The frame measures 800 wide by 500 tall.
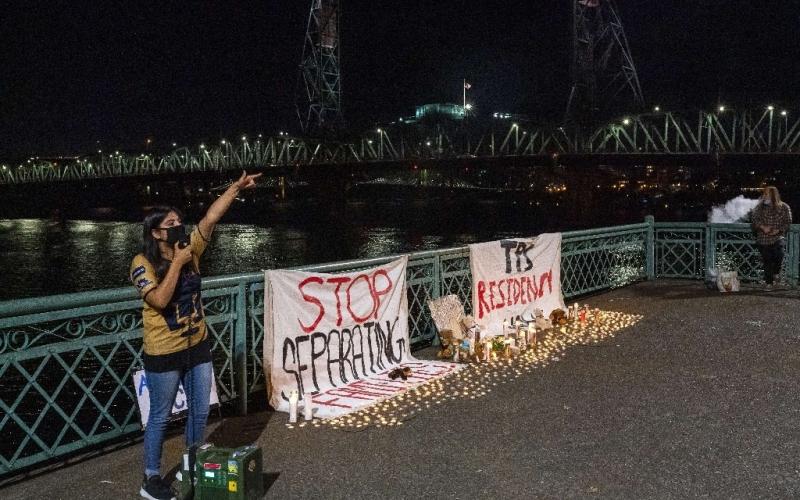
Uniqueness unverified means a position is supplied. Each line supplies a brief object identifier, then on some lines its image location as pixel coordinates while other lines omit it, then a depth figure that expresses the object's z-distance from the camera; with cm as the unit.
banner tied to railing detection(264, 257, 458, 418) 720
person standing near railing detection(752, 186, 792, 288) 1391
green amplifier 473
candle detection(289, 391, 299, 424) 670
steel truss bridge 10464
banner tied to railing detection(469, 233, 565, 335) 1037
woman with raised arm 483
